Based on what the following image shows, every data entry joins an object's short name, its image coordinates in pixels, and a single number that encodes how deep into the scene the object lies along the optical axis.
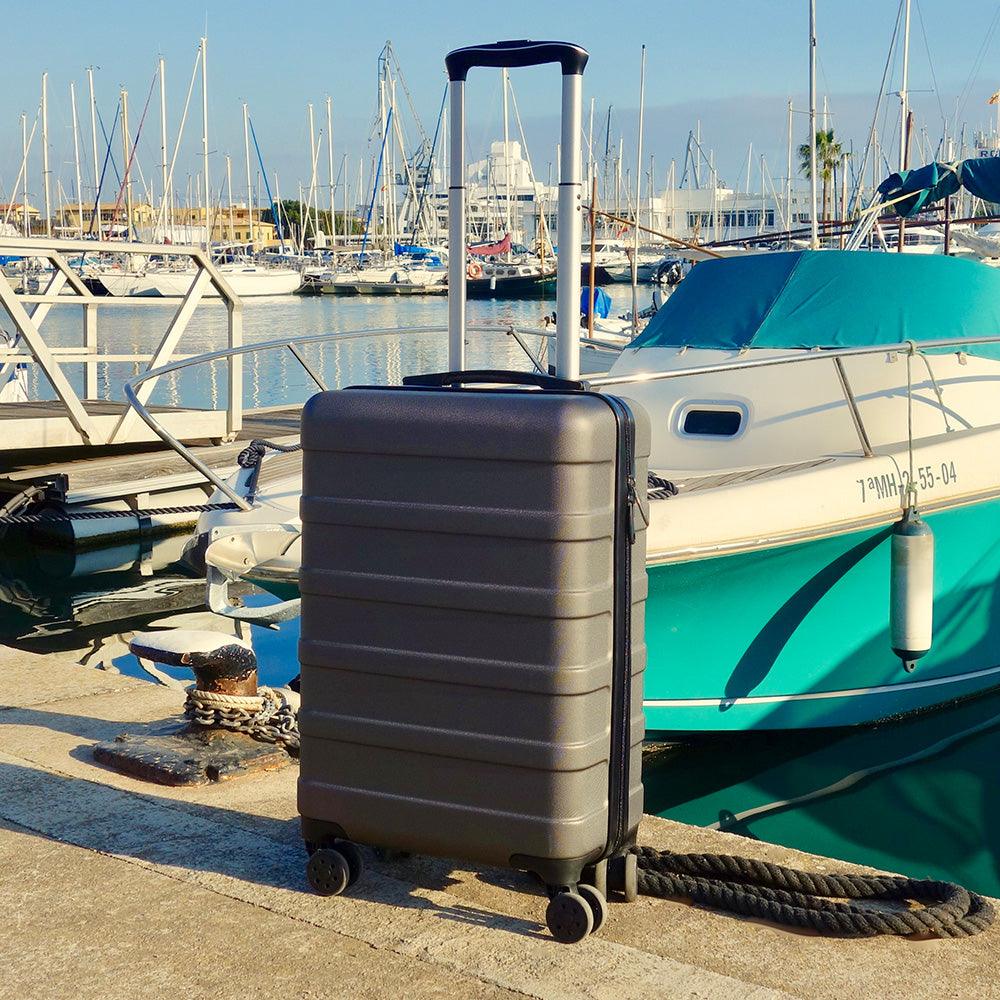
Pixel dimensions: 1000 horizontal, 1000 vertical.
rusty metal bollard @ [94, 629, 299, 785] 3.93
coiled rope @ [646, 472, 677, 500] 5.62
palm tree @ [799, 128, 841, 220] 49.41
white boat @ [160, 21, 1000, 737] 5.67
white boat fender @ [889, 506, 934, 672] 5.64
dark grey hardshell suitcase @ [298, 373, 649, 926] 2.82
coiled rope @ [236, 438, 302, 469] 6.43
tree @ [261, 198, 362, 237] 95.00
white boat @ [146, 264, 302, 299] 67.62
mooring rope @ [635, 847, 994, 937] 2.94
